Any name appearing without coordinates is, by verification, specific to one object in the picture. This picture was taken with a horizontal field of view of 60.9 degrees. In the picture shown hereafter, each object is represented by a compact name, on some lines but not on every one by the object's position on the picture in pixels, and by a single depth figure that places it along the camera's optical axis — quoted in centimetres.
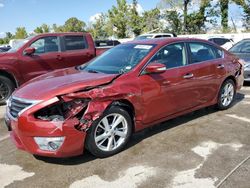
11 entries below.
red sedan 250
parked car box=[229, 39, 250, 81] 591
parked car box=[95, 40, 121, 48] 1267
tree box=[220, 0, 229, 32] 2347
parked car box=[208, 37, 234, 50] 1244
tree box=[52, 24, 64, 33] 4923
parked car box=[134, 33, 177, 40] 1281
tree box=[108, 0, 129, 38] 3141
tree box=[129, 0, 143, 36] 2984
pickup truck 524
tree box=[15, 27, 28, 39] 5233
